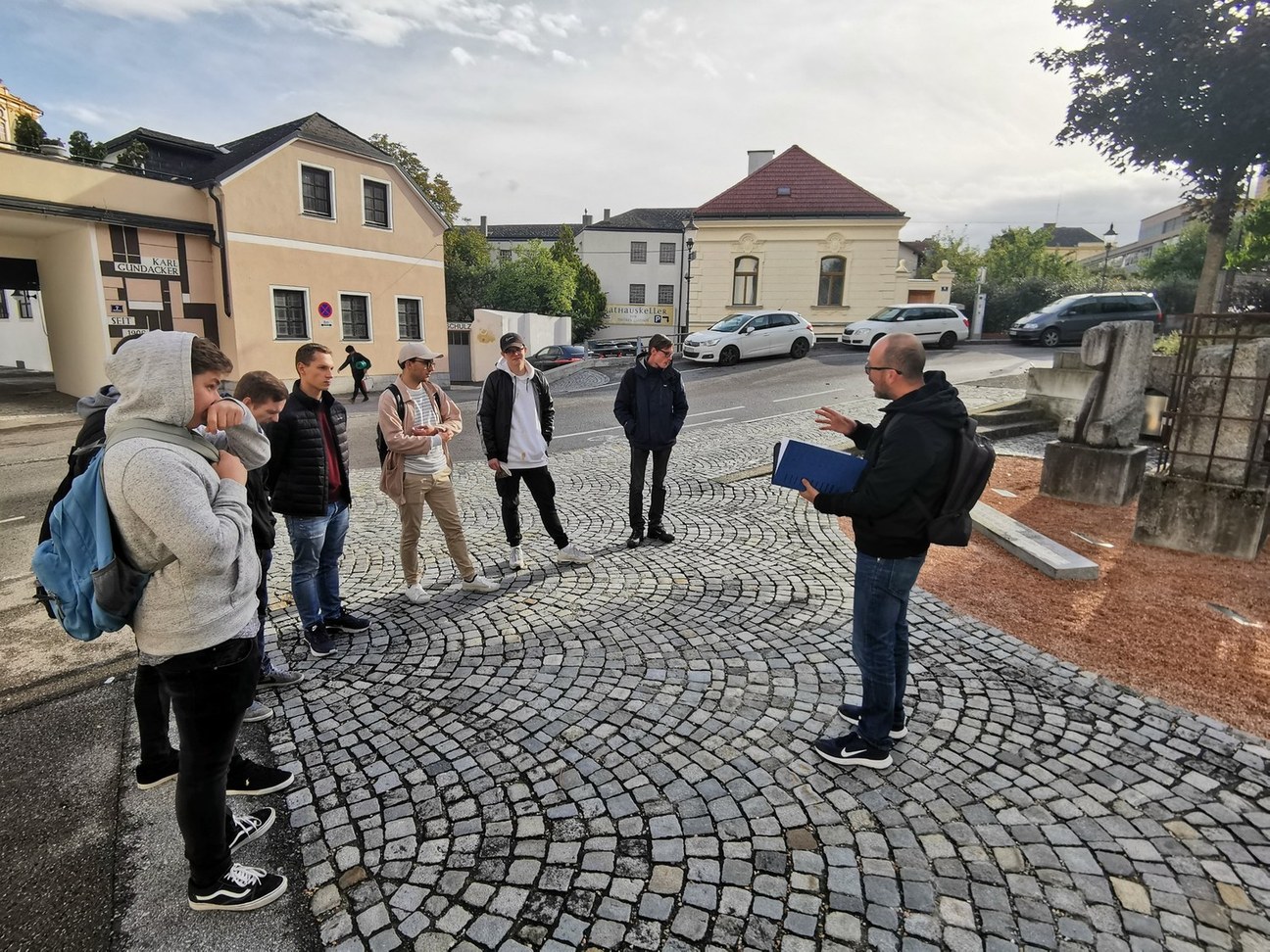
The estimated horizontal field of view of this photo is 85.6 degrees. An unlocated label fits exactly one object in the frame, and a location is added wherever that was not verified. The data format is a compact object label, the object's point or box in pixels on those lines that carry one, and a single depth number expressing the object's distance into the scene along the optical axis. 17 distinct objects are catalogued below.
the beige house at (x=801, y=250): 29.84
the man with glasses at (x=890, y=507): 3.05
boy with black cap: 5.72
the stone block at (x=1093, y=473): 7.99
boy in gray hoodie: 2.13
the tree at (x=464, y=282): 41.38
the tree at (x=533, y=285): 39.78
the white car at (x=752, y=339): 21.44
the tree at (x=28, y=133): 16.92
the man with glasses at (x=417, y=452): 5.02
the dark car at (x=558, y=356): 25.25
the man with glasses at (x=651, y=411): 6.59
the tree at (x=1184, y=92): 17.64
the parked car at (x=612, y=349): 26.97
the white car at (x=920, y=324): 23.28
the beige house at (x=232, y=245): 16.83
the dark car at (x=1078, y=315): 21.03
